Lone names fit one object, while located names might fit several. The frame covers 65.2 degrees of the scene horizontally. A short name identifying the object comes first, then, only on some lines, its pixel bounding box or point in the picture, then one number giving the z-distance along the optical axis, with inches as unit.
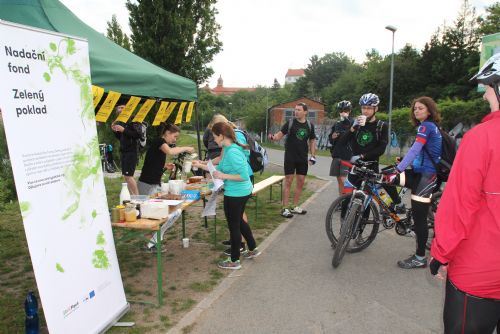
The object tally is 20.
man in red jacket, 68.3
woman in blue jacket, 173.0
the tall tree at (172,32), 592.7
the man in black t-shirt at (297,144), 264.8
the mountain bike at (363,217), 180.9
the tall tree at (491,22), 1499.8
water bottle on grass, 114.1
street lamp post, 815.7
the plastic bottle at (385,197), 193.8
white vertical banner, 93.3
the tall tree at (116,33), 637.9
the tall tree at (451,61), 1427.2
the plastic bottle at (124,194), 157.2
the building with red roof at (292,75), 6023.6
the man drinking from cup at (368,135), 207.8
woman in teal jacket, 166.2
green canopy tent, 155.0
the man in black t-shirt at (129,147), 250.1
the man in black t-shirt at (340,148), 263.3
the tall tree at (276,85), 4398.6
